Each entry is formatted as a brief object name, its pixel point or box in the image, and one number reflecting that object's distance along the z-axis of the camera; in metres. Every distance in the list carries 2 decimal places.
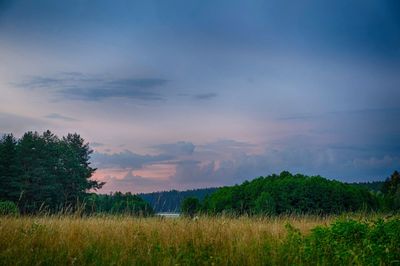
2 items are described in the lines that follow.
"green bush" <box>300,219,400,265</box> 8.73
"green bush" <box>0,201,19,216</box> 12.51
